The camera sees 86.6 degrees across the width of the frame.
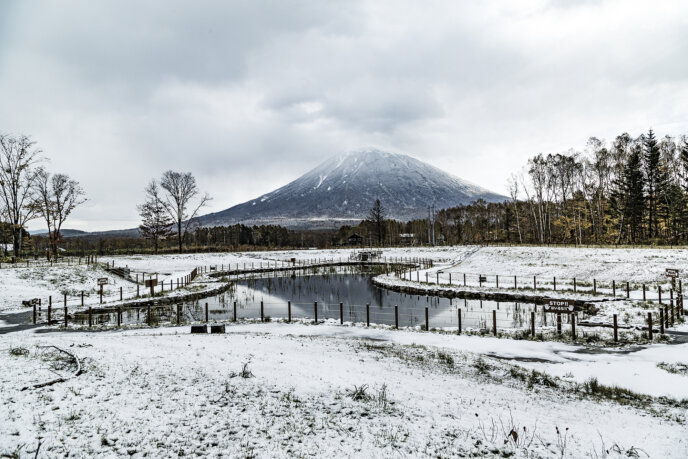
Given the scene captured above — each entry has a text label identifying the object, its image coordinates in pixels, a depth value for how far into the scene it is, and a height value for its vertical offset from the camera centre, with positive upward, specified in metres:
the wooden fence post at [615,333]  13.95 -4.03
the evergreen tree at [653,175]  55.03 +7.91
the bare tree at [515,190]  69.44 +7.77
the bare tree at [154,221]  73.82 +4.09
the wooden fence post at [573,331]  14.76 -4.17
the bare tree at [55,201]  52.00 +6.33
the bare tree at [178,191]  66.75 +9.01
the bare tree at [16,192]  42.94 +6.51
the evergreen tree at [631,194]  54.09 +4.98
